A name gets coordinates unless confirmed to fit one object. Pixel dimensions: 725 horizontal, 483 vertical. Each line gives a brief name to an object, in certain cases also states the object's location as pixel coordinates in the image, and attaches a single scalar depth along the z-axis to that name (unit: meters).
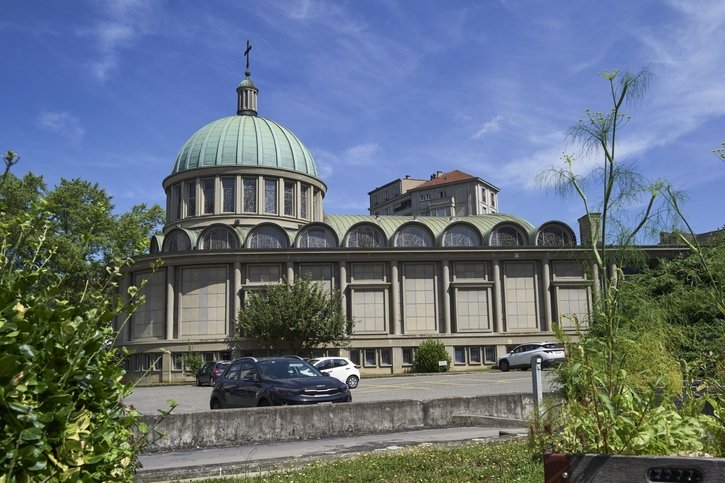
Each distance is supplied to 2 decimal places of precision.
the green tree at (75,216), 44.97
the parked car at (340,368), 31.97
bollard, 10.48
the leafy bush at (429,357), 44.00
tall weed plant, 3.74
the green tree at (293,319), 42.78
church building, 46.72
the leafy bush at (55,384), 2.67
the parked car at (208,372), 35.84
